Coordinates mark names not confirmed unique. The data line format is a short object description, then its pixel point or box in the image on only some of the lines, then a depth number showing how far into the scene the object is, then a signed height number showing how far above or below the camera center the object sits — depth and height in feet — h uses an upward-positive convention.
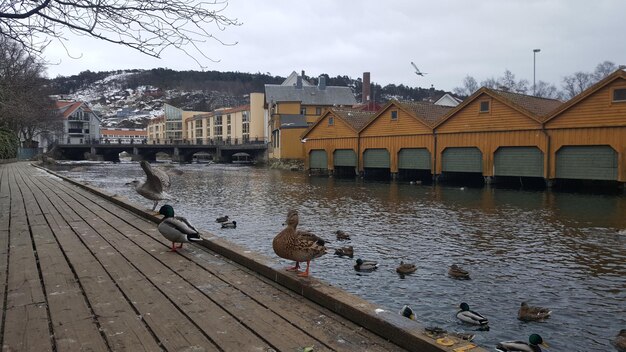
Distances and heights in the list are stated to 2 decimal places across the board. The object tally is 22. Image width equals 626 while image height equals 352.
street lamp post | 181.88 +39.62
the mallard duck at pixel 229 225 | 49.60 -7.42
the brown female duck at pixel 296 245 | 17.88 -3.51
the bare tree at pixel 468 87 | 376.89 +54.84
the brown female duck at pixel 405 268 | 31.60 -7.89
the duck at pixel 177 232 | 21.89 -3.57
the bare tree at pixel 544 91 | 342.31 +46.42
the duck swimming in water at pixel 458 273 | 30.71 -8.02
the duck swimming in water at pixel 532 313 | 23.27 -8.18
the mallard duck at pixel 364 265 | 32.42 -7.84
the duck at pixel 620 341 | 19.92 -8.31
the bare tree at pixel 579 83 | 310.41 +47.65
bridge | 255.29 +4.20
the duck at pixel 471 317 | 22.29 -8.04
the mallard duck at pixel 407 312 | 21.21 -7.40
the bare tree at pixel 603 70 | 288.71 +52.25
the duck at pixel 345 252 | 36.68 -7.75
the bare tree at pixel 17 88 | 45.93 +8.20
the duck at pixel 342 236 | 43.52 -7.69
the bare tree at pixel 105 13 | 18.16 +5.83
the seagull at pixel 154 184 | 37.88 -2.27
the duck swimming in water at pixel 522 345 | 18.81 -7.96
